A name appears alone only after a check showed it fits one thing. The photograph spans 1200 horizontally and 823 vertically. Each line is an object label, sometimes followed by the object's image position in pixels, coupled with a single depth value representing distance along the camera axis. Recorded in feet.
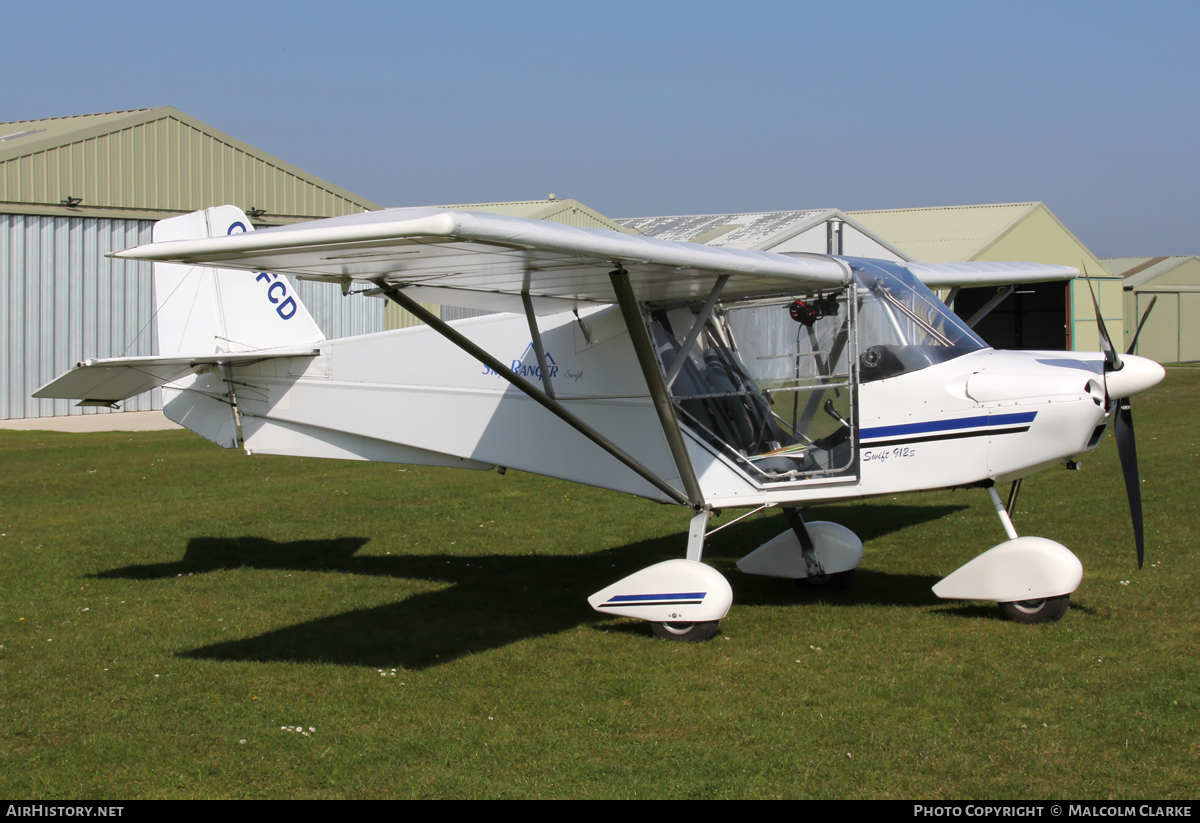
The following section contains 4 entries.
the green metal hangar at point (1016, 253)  124.47
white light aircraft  21.70
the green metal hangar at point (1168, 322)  147.74
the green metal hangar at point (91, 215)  72.13
